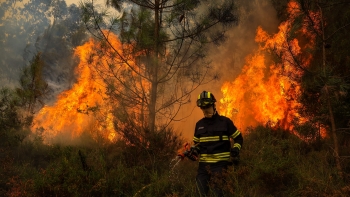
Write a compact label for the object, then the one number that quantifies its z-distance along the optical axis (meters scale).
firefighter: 3.95
